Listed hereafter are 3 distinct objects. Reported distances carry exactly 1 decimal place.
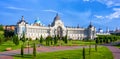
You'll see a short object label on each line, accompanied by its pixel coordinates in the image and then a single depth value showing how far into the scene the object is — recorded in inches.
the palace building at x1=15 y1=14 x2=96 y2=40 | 5551.2
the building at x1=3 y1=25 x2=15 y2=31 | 5918.8
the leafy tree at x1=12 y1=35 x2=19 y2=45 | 2607.3
